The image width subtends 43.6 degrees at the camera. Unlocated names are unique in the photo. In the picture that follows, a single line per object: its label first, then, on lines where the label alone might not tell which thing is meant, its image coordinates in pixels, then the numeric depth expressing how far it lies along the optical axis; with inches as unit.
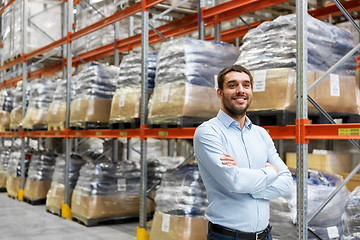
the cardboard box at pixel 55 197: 325.7
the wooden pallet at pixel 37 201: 375.6
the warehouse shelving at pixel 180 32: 149.0
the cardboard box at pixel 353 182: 223.9
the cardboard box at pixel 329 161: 277.0
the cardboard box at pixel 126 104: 249.1
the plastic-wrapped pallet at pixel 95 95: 295.0
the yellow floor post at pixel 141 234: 238.4
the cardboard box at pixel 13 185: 420.6
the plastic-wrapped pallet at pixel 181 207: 201.5
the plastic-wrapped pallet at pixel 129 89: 250.2
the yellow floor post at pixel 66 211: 312.7
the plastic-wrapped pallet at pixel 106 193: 281.4
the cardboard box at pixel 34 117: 382.9
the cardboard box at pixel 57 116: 340.5
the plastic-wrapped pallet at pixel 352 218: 153.6
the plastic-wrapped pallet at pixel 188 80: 203.8
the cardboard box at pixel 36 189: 375.2
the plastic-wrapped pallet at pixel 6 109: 490.3
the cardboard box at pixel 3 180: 474.6
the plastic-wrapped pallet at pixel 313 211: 161.2
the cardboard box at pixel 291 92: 161.0
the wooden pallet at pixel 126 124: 249.1
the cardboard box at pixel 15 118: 441.1
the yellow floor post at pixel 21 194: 403.9
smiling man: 105.2
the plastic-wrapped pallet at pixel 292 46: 167.5
